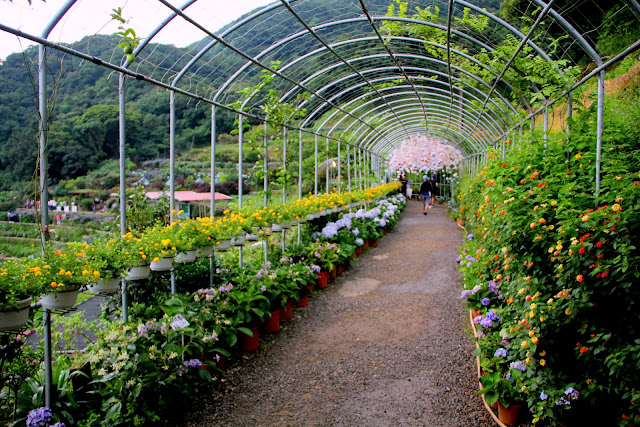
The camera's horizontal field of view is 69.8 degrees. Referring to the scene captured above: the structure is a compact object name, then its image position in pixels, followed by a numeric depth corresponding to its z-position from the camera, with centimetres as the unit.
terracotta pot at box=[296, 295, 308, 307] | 591
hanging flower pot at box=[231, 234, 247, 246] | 505
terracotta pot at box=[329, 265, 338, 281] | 736
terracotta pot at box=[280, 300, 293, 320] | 539
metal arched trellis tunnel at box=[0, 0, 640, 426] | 254
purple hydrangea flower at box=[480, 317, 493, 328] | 360
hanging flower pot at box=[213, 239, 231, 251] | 475
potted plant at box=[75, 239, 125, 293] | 300
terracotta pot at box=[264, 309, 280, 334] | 492
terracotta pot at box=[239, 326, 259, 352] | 442
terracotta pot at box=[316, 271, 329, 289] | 679
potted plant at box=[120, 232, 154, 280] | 326
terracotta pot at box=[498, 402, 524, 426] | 302
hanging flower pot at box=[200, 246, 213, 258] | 435
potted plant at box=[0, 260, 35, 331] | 231
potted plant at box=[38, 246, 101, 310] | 259
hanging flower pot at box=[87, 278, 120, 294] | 302
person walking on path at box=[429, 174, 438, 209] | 2048
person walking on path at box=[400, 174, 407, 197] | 2505
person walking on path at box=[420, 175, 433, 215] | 1708
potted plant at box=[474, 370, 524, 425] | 299
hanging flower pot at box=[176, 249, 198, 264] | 405
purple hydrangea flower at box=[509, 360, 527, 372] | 291
